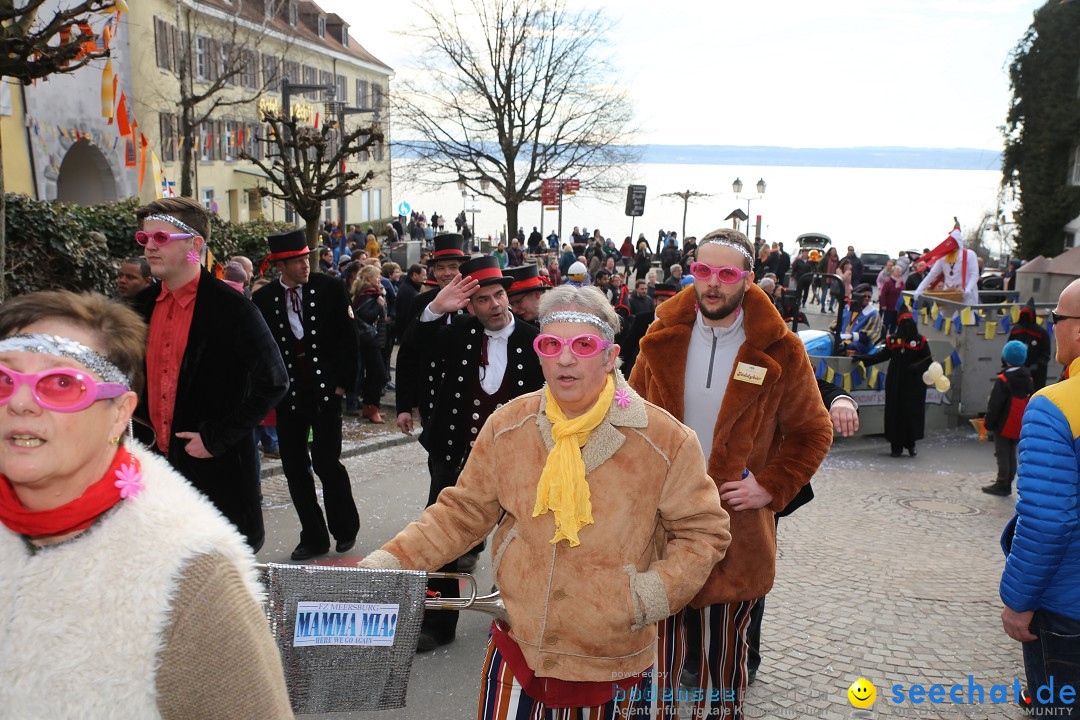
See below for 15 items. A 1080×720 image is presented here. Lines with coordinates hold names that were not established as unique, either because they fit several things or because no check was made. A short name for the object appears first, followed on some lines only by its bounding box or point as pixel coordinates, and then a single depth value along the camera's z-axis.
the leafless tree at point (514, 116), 35.75
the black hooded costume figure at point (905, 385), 11.33
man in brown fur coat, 3.73
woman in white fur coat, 1.66
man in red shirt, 4.09
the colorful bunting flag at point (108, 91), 11.05
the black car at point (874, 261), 34.84
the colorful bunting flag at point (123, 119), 13.20
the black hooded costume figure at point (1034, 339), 11.74
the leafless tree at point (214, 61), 27.91
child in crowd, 9.34
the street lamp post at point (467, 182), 37.12
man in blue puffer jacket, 3.07
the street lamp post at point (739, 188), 34.73
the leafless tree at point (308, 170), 16.42
